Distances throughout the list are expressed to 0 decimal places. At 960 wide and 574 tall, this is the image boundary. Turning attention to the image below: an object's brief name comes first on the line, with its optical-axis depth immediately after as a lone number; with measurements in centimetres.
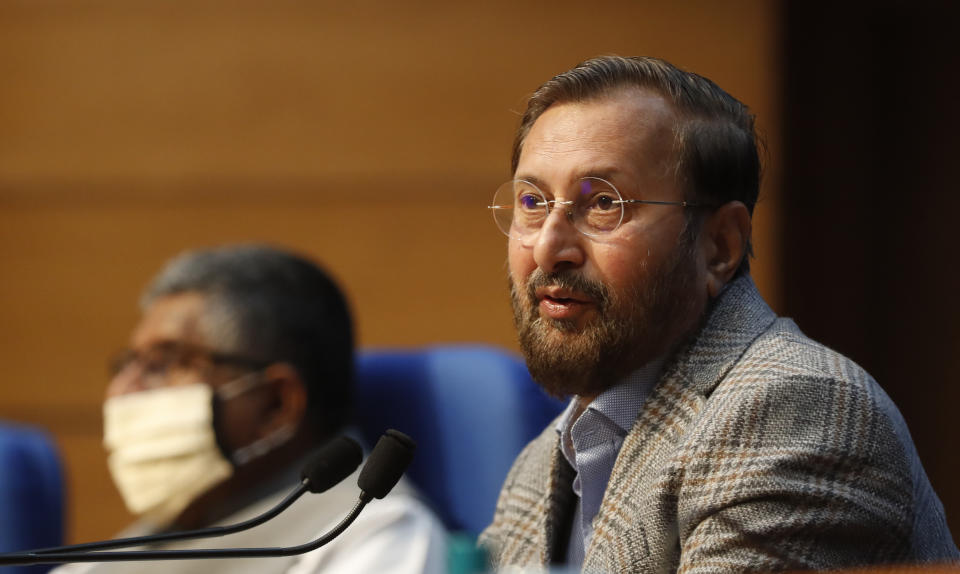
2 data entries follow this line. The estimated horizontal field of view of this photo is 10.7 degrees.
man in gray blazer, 365
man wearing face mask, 456
